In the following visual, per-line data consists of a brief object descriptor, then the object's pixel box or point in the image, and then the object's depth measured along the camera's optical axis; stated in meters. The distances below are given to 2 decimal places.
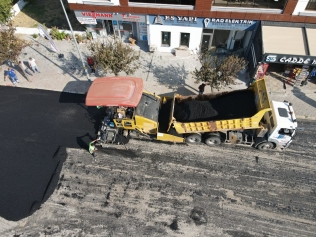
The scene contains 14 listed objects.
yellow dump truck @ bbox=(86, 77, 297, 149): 13.23
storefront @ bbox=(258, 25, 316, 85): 15.96
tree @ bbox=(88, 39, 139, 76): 15.23
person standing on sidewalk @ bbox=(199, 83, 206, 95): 16.40
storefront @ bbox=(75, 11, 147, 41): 18.75
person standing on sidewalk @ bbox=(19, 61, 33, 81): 18.37
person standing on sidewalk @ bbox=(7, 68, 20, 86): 17.48
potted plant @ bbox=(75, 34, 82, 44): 21.17
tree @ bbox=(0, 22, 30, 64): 15.76
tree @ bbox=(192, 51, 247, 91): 14.70
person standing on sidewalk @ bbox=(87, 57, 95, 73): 18.09
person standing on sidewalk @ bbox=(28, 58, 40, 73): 18.23
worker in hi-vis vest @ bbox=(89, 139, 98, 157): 14.11
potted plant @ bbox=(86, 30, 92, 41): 21.00
